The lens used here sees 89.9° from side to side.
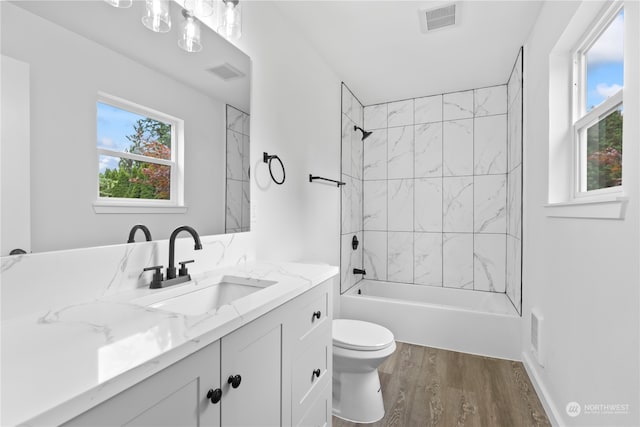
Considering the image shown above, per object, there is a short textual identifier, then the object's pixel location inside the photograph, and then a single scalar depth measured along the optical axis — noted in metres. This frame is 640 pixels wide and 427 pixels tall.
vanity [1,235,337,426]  0.54
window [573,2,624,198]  1.34
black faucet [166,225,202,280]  1.22
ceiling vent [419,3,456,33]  2.04
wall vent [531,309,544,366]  2.00
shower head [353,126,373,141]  3.51
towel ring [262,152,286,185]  1.90
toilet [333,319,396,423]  1.80
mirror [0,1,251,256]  0.85
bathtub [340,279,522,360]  2.55
